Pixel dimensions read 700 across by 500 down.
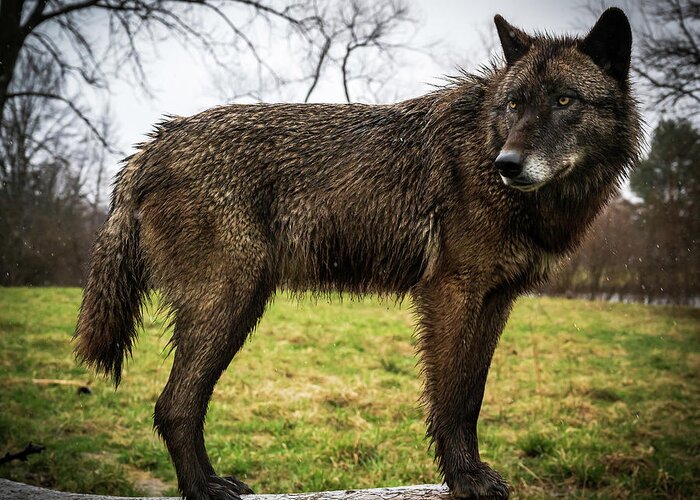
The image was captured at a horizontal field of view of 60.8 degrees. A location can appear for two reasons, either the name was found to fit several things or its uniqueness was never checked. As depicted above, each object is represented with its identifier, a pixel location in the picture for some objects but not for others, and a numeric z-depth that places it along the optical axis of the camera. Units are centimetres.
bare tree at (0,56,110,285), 894
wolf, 302
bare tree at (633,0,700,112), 937
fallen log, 349
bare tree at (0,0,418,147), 726
